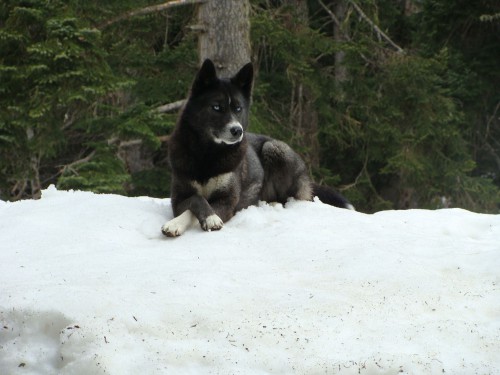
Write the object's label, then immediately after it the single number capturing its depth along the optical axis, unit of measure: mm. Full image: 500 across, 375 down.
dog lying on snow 11320
